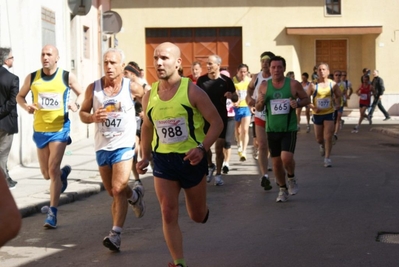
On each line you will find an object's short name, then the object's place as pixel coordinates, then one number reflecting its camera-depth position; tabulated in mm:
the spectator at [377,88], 33188
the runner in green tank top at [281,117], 11070
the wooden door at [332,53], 39719
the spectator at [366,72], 33469
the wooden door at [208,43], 38844
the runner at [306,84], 27969
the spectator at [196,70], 14534
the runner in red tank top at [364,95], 29862
